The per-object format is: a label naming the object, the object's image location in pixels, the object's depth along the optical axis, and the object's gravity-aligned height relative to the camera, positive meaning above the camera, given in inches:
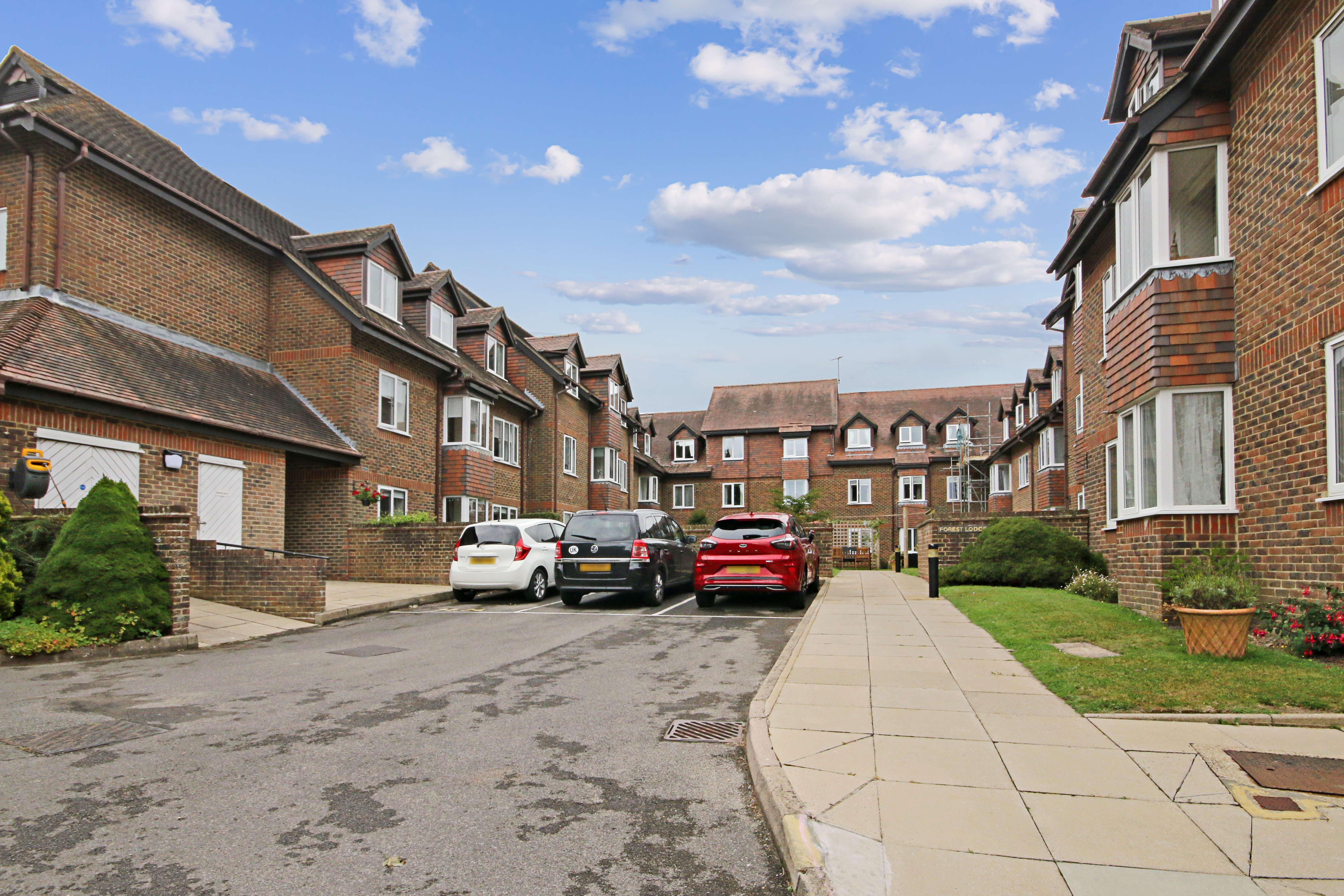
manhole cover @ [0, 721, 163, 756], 226.8 -65.3
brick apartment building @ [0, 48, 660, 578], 541.3 +120.9
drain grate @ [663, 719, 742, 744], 240.5 -66.6
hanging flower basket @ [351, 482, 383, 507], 780.0 +0.5
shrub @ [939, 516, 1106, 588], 645.3 -46.0
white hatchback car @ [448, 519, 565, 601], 636.7 -47.3
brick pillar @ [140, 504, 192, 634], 414.3 -25.9
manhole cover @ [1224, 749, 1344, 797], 177.3 -58.2
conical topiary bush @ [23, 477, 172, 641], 384.2 -36.6
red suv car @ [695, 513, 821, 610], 562.9 -41.1
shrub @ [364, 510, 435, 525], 778.8 -22.4
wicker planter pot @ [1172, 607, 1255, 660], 293.9 -45.9
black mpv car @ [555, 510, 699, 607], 597.6 -42.5
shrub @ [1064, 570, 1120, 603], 551.2 -59.3
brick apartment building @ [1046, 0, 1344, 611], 327.0 +83.8
